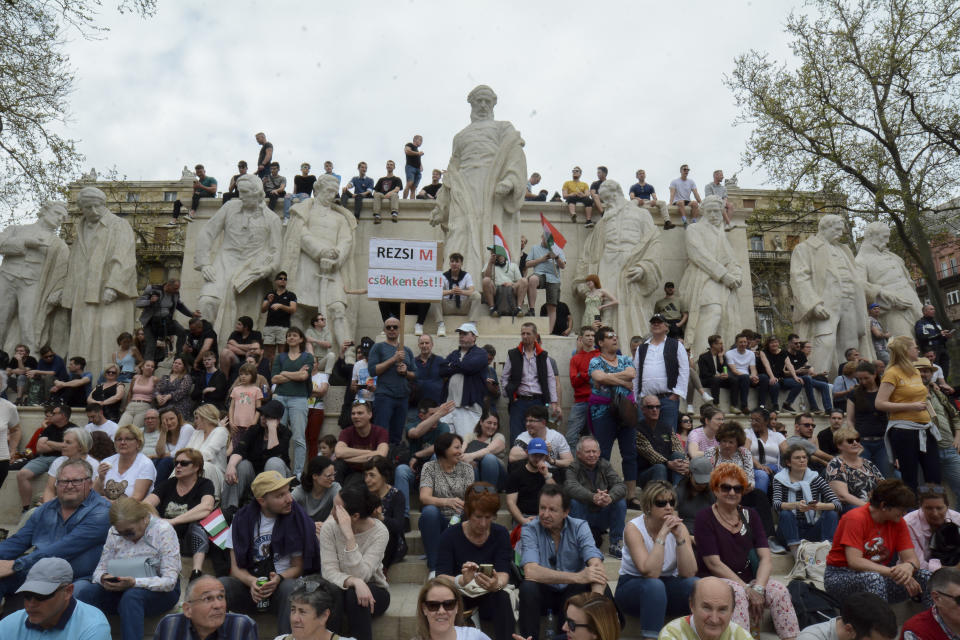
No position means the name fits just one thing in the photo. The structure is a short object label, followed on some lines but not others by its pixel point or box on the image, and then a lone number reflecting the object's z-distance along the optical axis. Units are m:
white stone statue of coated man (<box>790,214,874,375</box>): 11.67
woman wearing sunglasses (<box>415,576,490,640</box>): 3.44
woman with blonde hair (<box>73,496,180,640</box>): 4.41
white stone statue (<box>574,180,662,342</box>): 12.26
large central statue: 10.34
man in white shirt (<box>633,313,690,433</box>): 7.44
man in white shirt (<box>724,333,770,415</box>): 9.29
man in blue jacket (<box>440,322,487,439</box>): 7.23
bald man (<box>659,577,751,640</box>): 3.32
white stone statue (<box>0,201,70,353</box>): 11.56
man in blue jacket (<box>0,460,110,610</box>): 4.64
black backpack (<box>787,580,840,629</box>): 4.62
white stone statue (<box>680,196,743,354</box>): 12.04
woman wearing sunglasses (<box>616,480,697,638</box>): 4.41
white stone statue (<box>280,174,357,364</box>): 11.59
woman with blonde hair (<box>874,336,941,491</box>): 6.52
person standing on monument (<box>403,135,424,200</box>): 14.94
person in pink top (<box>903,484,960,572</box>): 4.75
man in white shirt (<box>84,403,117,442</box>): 7.59
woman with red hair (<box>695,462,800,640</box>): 4.37
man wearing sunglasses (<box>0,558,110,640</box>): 3.49
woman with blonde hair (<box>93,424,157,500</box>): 5.85
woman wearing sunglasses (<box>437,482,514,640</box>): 4.37
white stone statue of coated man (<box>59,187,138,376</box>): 11.28
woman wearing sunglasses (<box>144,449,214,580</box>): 5.36
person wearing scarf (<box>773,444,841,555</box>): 5.89
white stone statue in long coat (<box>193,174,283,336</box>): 11.62
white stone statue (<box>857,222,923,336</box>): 12.35
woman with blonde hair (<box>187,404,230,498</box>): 6.17
